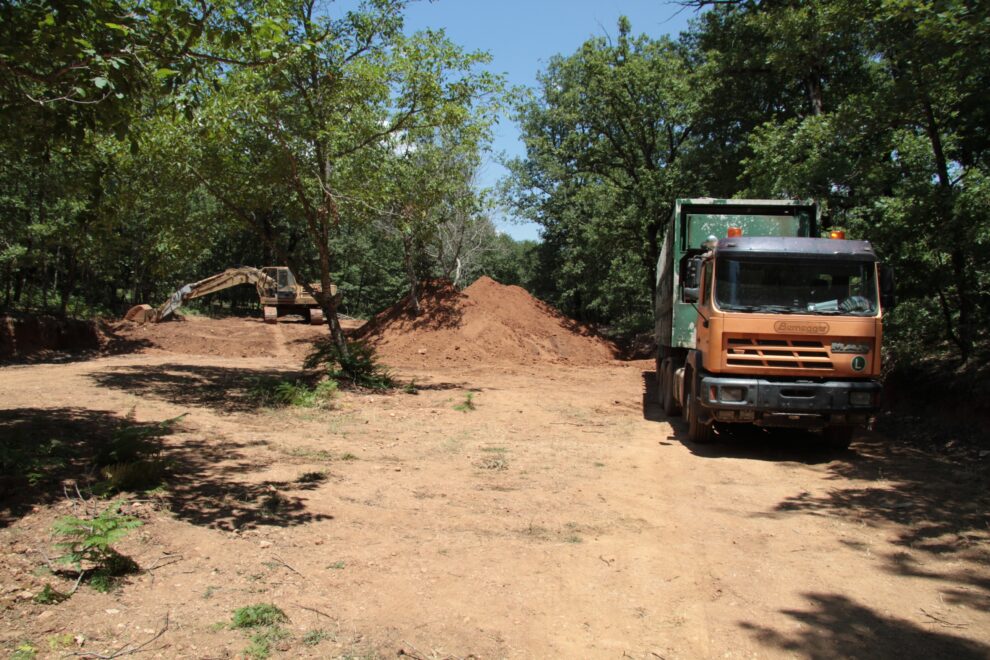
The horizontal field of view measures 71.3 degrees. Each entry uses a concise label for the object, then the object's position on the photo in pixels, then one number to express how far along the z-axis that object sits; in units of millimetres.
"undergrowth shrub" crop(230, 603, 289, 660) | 3662
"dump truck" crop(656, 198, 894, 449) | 8578
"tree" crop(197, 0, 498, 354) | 12805
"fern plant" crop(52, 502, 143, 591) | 4309
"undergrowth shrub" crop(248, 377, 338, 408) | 12516
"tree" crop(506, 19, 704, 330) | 23109
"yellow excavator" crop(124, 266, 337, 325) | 28794
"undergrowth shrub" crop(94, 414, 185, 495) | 6016
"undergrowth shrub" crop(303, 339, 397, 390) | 14945
